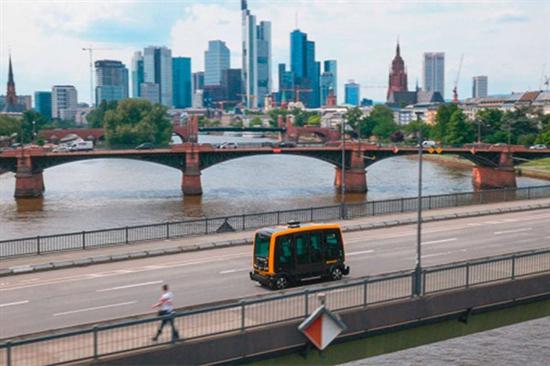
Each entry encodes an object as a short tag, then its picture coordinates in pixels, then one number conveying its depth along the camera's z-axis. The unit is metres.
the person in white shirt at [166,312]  18.59
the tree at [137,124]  148.88
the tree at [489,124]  152.12
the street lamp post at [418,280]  22.69
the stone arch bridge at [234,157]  87.14
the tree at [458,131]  147.25
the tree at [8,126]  171.50
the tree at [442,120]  161.56
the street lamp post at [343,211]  45.16
